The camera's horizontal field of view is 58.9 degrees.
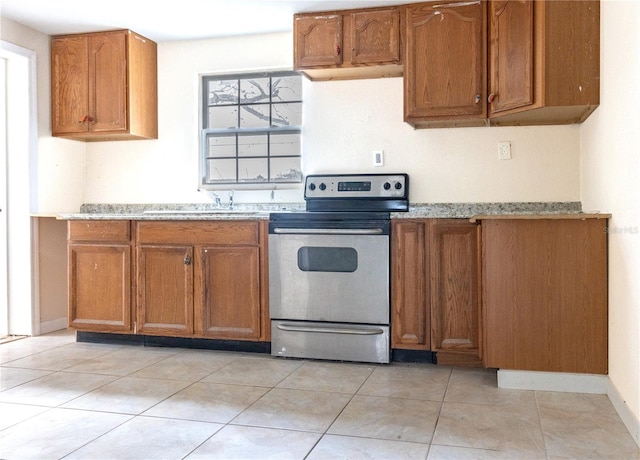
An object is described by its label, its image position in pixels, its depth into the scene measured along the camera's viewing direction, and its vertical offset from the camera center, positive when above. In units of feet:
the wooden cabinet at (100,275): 11.75 -1.20
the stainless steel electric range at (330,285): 10.32 -1.25
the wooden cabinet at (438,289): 9.96 -1.28
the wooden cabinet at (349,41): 11.31 +3.58
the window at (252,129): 13.12 +2.11
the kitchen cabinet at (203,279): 10.98 -1.21
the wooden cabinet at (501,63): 8.87 +2.70
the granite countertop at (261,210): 10.93 +0.18
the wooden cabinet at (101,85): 13.01 +3.12
